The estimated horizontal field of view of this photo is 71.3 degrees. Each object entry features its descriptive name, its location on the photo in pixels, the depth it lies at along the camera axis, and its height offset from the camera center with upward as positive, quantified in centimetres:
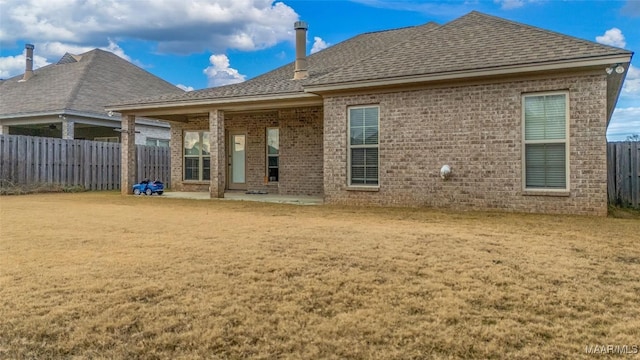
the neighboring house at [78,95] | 1894 +389
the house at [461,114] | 841 +139
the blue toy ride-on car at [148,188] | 1427 -29
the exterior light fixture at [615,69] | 803 +199
